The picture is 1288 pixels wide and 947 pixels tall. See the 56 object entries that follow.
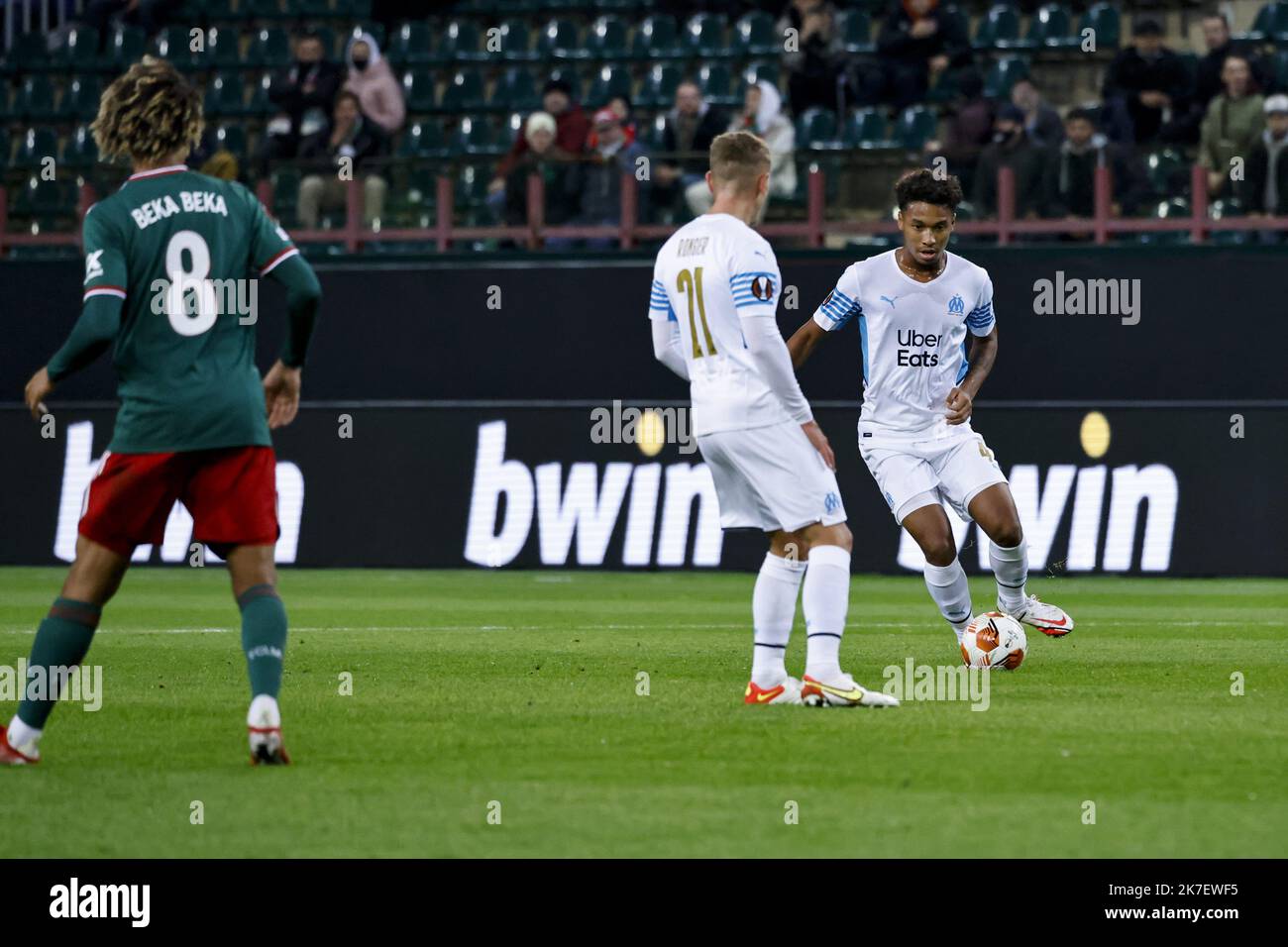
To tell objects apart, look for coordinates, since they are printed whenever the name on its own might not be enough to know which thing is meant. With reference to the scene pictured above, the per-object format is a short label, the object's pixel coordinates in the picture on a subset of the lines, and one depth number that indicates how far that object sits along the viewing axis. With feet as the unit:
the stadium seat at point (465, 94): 76.38
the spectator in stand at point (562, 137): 66.90
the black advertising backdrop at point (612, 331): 61.16
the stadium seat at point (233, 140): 73.56
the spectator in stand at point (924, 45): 69.77
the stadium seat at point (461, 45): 78.33
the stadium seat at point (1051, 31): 72.33
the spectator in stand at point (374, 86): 71.36
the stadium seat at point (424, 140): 73.15
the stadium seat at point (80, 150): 76.54
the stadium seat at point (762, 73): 72.13
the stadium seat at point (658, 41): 75.66
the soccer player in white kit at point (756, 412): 27.14
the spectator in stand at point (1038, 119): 62.69
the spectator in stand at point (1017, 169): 61.93
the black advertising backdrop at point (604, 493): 58.70
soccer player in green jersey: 22.25
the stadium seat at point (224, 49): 80.38
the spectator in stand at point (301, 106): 71.72
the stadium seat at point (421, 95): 76.43
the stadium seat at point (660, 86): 73.67
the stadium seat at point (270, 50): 80.12
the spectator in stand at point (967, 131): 61.57
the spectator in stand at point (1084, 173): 61.57
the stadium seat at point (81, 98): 78.74
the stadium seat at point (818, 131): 68.44
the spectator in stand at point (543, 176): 66.23
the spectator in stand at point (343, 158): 67.51
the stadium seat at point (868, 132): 68.03
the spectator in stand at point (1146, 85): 64.08
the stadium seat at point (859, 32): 73.61
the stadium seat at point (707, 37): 75.51
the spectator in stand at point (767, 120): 65.82
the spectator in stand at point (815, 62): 69.67
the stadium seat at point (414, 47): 78.48
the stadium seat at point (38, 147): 76.64
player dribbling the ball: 34.06
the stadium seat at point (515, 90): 75.56
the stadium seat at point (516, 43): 77.51
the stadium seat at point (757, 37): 74.64
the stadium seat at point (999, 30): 72.84
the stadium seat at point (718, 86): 72.64
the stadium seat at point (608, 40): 76.13
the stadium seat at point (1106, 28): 71.10
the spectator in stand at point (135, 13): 82.79
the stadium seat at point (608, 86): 74.08
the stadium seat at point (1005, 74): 69.82
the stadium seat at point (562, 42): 76.54
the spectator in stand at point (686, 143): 64.44
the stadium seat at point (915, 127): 67.67
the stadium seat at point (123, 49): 80.84
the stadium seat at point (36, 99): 79.92
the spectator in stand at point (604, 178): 65.62
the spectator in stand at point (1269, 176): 59.82
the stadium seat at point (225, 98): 77.87
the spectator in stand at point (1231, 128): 60.64
